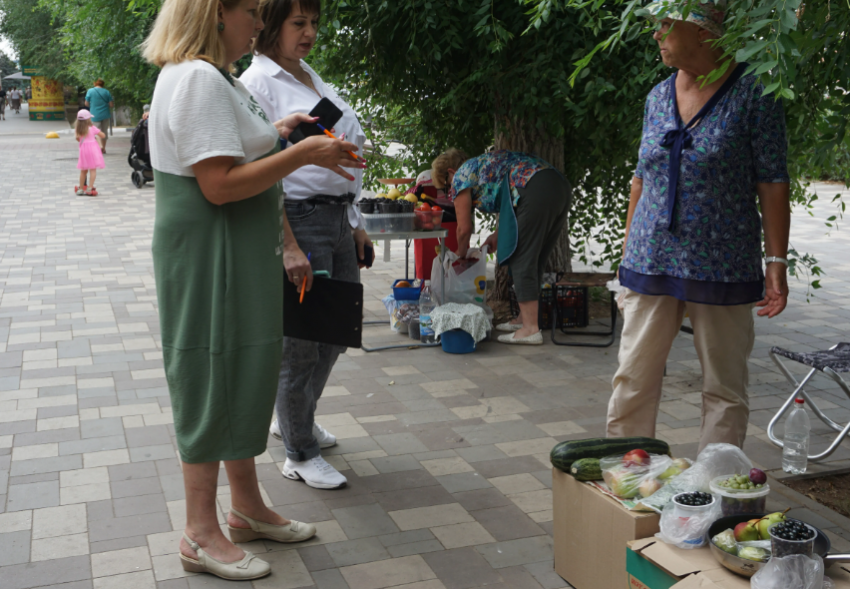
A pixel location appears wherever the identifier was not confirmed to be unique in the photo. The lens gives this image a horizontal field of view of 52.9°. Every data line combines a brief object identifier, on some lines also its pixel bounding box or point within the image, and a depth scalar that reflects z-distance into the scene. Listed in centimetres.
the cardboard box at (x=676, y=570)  225
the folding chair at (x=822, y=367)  384
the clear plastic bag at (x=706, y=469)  257
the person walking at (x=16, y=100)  5716
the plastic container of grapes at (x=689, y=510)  243
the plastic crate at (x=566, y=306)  634
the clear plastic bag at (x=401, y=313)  619
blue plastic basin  577
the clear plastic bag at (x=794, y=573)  215
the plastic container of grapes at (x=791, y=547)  219
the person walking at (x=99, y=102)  2198
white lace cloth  571
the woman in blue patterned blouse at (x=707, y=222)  290
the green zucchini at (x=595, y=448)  280
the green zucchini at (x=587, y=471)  274
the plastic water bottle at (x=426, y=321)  599
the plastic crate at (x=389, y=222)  581
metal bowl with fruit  225
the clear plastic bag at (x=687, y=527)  241
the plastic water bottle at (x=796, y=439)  392
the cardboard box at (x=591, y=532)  255
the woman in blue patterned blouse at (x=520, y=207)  590
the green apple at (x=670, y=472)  267
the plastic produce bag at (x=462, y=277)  634
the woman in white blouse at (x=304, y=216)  328
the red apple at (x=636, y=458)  272
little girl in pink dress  1468
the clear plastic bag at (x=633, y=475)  262
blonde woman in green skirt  250
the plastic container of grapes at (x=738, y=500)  253
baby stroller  1434
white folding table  588
